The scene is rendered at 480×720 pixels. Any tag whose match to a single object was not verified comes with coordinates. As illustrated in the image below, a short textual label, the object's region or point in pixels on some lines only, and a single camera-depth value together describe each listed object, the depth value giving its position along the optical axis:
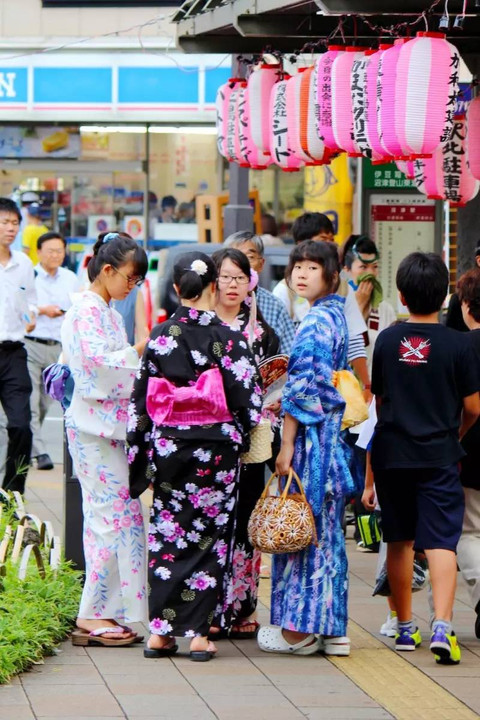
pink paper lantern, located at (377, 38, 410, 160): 16.28
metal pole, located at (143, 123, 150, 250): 43.12
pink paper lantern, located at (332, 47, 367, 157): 17.67
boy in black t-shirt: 12.97
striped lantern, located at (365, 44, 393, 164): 16.81
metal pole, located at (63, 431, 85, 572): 15.14
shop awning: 16.58
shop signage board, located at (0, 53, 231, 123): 41.84
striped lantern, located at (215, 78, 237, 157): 23.58
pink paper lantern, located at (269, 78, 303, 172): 20.53
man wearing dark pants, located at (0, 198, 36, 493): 19.92
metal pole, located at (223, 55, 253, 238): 29.12
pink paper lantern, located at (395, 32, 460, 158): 15.99
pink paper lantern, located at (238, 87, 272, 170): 22.42
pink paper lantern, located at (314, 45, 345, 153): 17.95
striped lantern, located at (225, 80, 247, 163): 22.96
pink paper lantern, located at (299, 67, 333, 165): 19.47
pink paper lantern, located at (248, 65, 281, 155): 21.72
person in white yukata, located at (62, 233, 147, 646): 13.36
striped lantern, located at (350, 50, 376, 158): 17.16
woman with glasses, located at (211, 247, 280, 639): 13.82
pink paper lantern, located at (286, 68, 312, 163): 19.78
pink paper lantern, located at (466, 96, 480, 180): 17.59
